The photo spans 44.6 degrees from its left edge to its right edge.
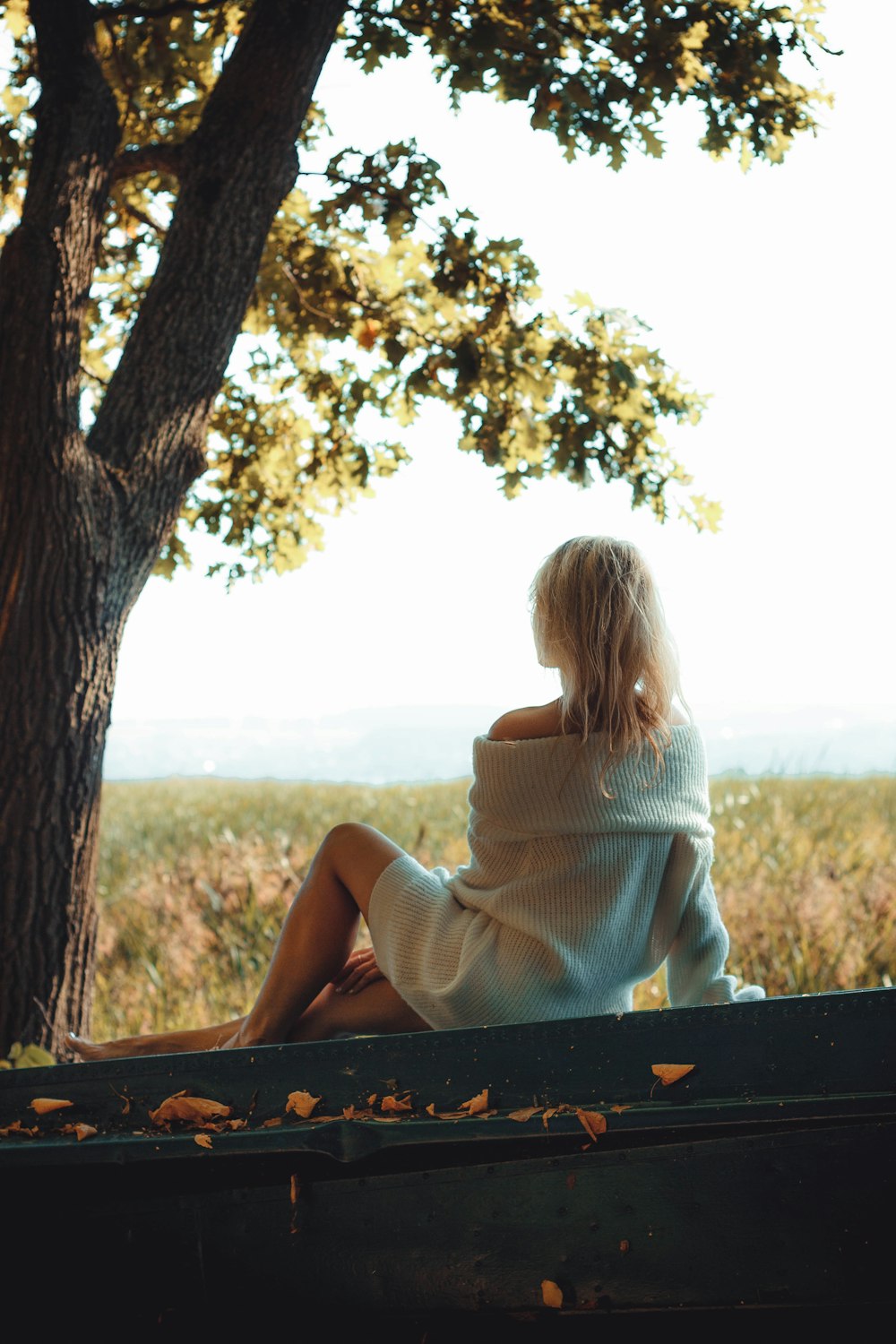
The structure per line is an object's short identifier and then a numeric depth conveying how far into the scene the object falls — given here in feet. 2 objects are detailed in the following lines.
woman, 7.71
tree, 11.67
